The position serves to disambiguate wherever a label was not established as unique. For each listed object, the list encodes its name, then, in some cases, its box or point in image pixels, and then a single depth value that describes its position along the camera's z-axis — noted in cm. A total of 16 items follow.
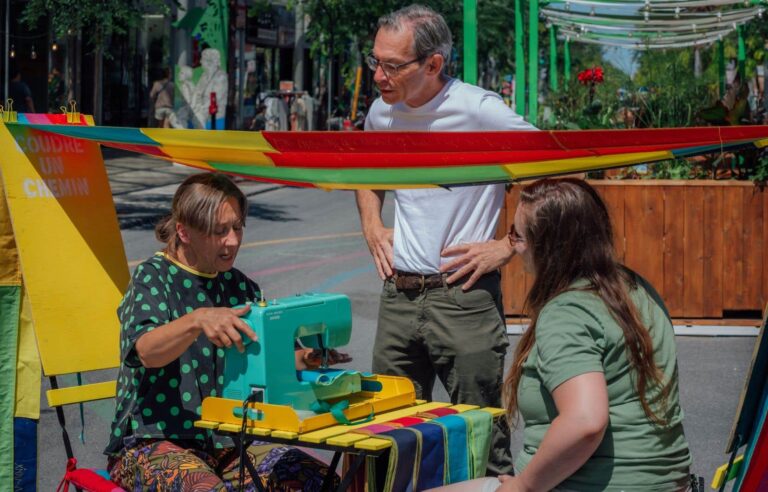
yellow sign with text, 397
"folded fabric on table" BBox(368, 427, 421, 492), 312
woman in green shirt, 274
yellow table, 305
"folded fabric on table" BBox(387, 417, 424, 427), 332
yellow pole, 3188
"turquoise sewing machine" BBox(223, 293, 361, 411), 324
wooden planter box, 879
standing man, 391
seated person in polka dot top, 350
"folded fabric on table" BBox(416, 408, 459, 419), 344
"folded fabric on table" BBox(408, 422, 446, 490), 323
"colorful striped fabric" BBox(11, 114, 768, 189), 307
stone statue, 2422
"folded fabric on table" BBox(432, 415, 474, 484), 333
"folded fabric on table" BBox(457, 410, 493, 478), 342
